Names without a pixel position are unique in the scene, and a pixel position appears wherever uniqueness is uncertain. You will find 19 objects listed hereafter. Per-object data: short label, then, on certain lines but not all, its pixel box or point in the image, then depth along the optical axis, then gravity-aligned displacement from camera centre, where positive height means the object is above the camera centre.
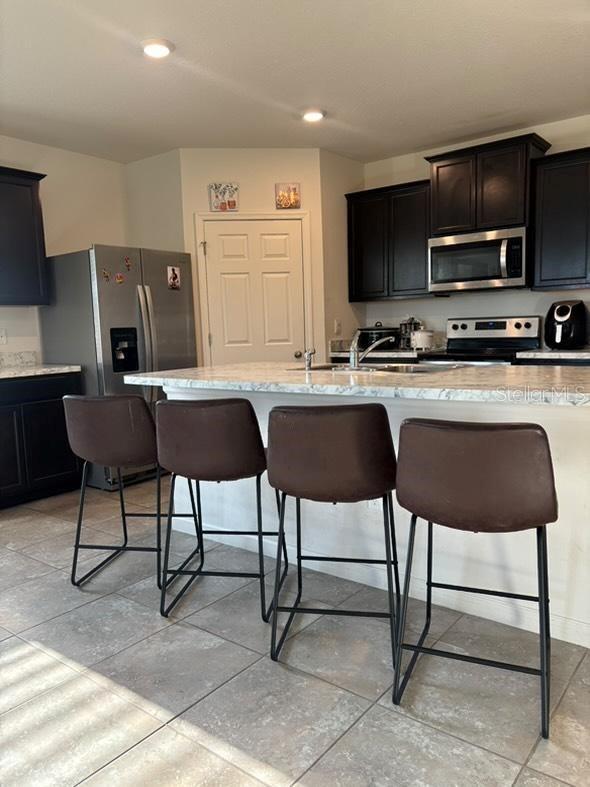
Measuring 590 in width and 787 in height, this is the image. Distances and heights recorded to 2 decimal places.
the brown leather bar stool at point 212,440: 2.22 -0.43
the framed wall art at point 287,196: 4.83 +1.15
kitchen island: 1.96 -0.58
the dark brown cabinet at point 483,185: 4.16 +1.06
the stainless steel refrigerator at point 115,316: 4.09 +0.15
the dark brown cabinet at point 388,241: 4.86 +0.76
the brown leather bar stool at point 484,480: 1.56 -0.44
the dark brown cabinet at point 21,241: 4.01 +0.71
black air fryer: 4.11 -0.03
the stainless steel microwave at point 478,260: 4.25 +0.50
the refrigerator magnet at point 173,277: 4.53 +0.46
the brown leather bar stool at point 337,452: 1.89 -0.42
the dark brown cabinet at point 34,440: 3.82 -0.70
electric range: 4.40 -0.13
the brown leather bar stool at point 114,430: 2.53 -0.42
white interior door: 4.85 +0.37
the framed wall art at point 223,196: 4.76 +1.15
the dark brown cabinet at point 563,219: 4.01 +0.73
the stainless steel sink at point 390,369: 2.88 -0.22
